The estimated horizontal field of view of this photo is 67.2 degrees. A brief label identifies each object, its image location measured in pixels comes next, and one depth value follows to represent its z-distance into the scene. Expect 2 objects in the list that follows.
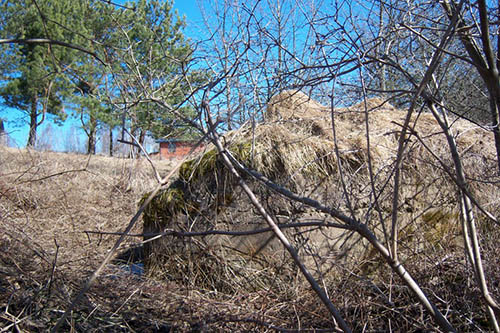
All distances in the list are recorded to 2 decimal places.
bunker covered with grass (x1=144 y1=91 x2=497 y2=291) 3.04
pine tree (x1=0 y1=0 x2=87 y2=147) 13.52
